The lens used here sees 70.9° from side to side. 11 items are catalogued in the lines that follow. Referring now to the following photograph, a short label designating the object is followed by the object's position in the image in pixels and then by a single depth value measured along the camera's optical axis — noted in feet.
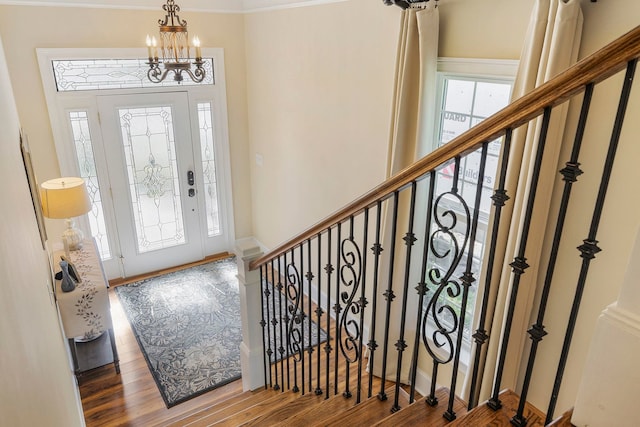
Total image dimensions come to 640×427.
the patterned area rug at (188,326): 13.37
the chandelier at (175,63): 10.22
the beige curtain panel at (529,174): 6.92
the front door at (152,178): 17.08
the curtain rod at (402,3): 9.45
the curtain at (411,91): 9.46
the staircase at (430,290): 3.80
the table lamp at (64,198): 12.30
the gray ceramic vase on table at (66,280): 12.02
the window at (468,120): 8.98
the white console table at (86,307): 11.95
